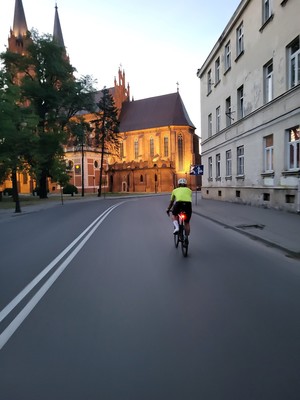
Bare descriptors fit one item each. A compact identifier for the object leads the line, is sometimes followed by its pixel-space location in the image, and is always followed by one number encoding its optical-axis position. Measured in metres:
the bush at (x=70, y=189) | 62.07
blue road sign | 25.77
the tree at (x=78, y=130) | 44.56
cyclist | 9.05
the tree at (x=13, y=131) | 22.75
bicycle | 8.41
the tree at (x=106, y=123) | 58.94
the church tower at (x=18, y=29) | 70.00
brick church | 76.62
